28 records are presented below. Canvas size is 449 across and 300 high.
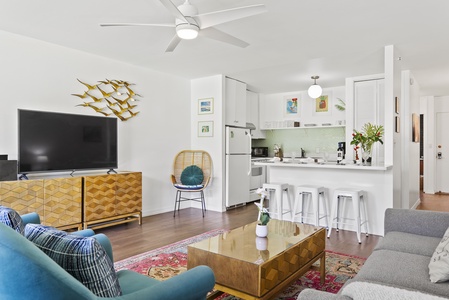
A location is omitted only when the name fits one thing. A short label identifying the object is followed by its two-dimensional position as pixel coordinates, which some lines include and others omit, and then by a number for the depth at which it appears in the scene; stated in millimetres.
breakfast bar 4082
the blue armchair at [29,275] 886
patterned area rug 2533
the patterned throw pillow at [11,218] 1341
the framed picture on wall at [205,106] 5910
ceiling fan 2434
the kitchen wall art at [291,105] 7289
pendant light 5379
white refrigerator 5863
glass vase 4242
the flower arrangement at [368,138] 4156
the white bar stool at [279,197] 4621
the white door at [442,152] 7648
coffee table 1854
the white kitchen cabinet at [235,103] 5969
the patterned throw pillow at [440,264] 1546
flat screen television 3652
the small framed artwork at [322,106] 6820
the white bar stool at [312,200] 4262
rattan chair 5660
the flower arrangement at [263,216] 2473
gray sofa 950
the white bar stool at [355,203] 3920
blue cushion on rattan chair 5453
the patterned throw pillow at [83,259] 1151
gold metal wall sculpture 4505
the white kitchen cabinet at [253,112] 7276
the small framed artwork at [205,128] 5914
